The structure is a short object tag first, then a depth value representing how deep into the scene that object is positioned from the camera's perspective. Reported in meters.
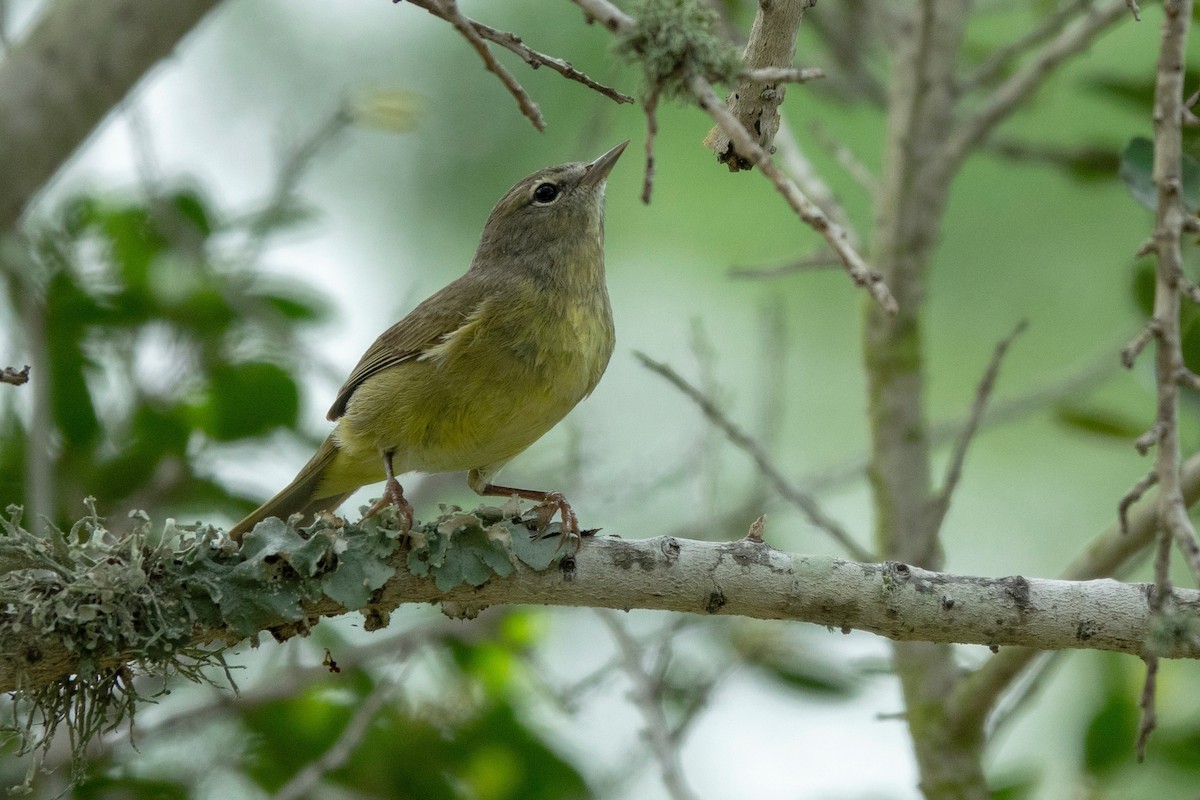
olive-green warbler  8.68
